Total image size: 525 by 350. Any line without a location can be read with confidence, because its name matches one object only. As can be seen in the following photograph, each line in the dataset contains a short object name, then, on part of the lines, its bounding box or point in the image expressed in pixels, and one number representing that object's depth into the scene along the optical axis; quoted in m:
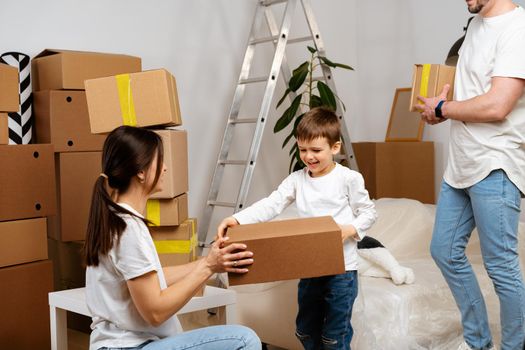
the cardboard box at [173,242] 2.34
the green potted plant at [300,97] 3.70
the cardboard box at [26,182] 2.55
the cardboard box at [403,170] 4.13
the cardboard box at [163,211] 2.31
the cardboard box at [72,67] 2.83
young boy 2.07
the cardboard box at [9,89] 2.53
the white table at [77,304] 2.17
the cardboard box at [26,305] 2.54
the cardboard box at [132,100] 2.28
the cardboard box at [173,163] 2.28
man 1.99
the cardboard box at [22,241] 2.54
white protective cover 2.44
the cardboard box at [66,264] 3.07
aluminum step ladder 3.42
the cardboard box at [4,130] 2.56
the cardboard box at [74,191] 2.89
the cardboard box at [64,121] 2.83
